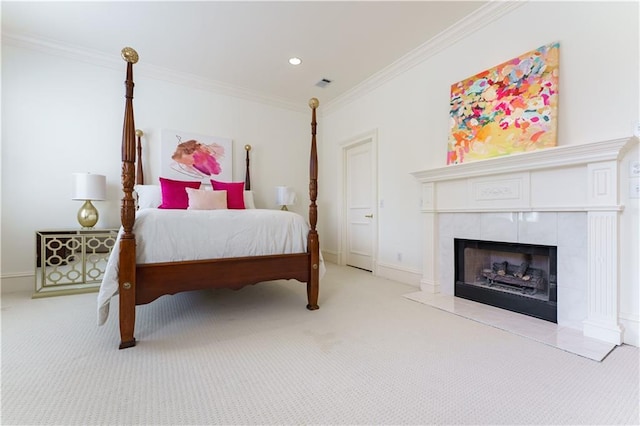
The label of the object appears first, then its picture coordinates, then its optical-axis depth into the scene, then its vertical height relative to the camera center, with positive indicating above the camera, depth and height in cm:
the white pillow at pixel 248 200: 396 +18
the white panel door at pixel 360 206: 420 +12
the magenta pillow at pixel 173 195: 326 +20
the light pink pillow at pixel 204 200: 321 +15
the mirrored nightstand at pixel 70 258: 290 -50
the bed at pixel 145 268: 175 -40
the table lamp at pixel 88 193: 301 +21
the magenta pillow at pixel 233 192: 368 +28
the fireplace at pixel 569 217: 185 -2
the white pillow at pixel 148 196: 333 +19
